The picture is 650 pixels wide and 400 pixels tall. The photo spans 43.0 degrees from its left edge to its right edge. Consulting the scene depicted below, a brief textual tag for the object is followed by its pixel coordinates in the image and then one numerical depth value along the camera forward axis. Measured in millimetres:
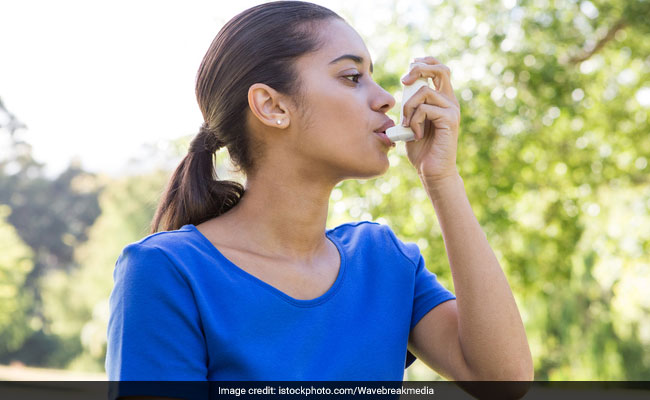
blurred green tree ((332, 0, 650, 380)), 5659
